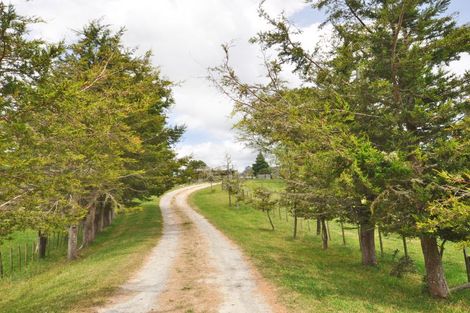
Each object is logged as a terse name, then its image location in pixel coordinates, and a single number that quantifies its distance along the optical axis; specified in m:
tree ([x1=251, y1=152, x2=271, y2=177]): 93.44
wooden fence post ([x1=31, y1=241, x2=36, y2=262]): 31.14
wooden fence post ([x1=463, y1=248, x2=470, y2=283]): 17.88
